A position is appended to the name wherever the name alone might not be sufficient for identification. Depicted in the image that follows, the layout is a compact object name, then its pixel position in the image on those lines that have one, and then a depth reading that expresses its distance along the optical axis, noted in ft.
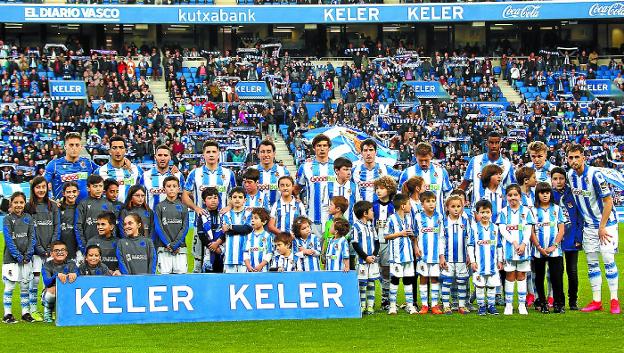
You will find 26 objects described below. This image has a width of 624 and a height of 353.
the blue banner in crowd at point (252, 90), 146.30
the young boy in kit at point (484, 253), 44.39
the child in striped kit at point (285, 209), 46.03
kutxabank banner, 159.53
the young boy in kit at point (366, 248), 44.96
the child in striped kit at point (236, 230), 45.16
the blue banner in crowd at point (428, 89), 150.51
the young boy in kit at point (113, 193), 44.62
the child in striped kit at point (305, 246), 44.57
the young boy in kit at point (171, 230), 45.44
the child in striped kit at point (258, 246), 44.91
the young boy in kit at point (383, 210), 45.83
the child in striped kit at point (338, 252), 44.68
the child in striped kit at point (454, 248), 44.91
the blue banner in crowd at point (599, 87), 156.35
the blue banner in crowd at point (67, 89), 138.41
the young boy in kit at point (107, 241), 43.09
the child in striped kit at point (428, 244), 44.93
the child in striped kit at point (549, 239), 45.14
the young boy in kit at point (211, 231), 45.80
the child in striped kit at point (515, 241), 44.62
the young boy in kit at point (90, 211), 44.19
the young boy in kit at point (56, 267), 42.80
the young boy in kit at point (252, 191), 46.47
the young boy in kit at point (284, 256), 44.57
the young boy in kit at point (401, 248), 44.78
